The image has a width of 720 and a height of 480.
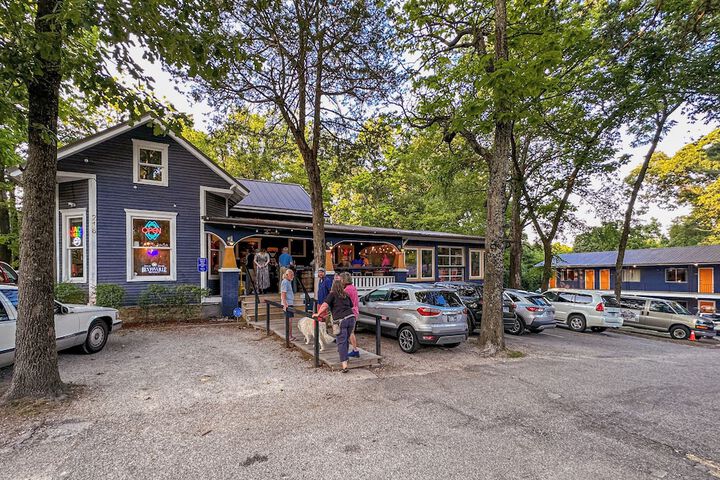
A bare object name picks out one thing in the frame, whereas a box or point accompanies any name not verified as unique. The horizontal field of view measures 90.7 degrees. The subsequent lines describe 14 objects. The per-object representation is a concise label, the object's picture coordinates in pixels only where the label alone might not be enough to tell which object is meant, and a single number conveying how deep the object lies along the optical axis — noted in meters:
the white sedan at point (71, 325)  5.77
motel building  26.41
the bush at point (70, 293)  10.77
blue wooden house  11.45
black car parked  12.09
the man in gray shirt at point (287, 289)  10.52
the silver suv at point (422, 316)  8.35
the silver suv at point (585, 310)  14.35
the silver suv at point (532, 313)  12.08
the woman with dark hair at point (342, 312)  6.86
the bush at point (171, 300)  11.50
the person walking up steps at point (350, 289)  6.91
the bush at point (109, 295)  10.83
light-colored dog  7.83
